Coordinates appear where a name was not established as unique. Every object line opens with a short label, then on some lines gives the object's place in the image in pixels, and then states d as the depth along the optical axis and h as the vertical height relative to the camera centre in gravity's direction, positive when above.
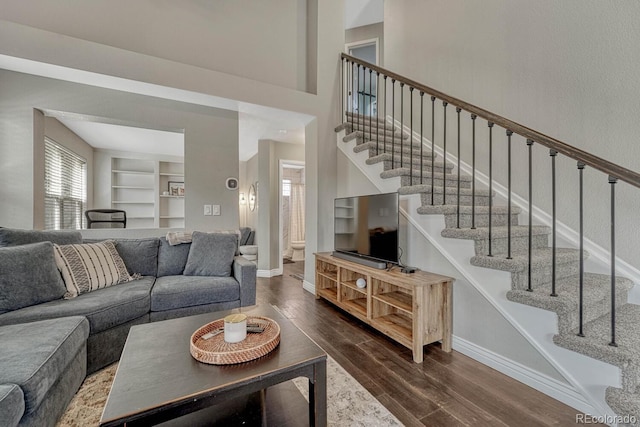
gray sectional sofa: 1.17 -0.64
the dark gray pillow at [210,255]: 2.71 -0.43
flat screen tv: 2.45 -0.14
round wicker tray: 1.13 -0.60
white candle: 1.25 -0.54
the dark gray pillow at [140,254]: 2.63 -0.42
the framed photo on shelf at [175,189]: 6.38 +0.56
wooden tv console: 2.04 -0.79
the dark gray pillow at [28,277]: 1.75 -0.44
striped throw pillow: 2.06 -0.45
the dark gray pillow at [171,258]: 2.76 -0.47
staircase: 1.35 -0.42
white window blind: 3.82 +0.40
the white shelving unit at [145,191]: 6.05 +0.49
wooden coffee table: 0.90 -0.63
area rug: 1.43 -1.10
